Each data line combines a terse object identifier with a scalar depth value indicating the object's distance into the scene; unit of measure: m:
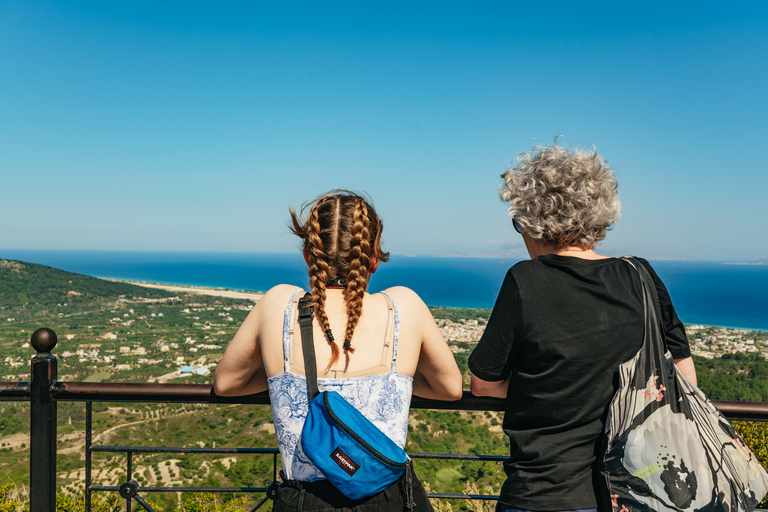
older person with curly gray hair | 1.19
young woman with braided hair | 1.22
